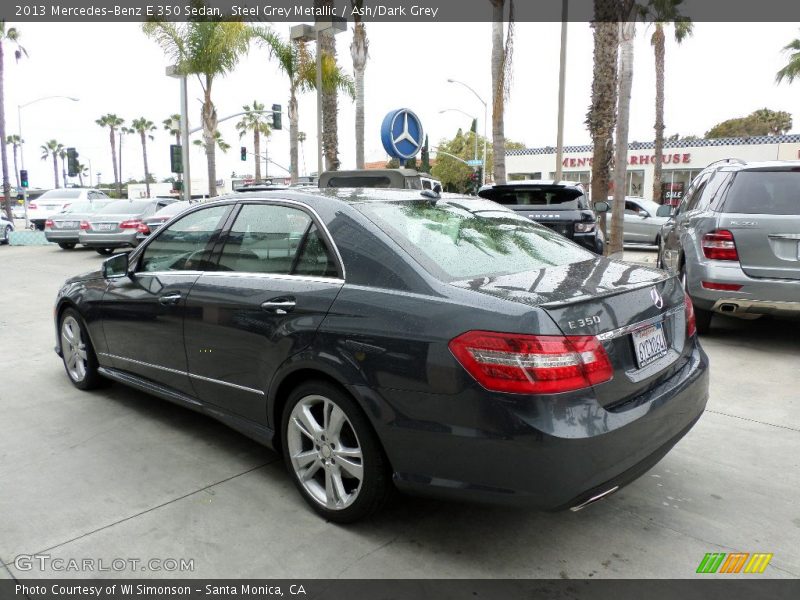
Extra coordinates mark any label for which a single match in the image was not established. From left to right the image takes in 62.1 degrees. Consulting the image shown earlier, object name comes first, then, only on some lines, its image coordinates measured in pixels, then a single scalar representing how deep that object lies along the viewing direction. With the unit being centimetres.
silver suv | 596
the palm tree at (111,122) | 8219
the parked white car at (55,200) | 2547
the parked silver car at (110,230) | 1537
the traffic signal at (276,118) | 2770
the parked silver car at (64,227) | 1681
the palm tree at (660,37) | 2691
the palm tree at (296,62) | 1923
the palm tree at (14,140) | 9319
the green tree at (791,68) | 3048
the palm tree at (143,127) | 8444
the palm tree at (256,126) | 6360
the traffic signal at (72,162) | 2900
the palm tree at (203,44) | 2061
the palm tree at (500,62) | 1516
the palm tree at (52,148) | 10359
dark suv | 958
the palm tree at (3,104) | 3256
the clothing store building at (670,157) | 3809
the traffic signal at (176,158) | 2108
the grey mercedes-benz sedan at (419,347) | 250
